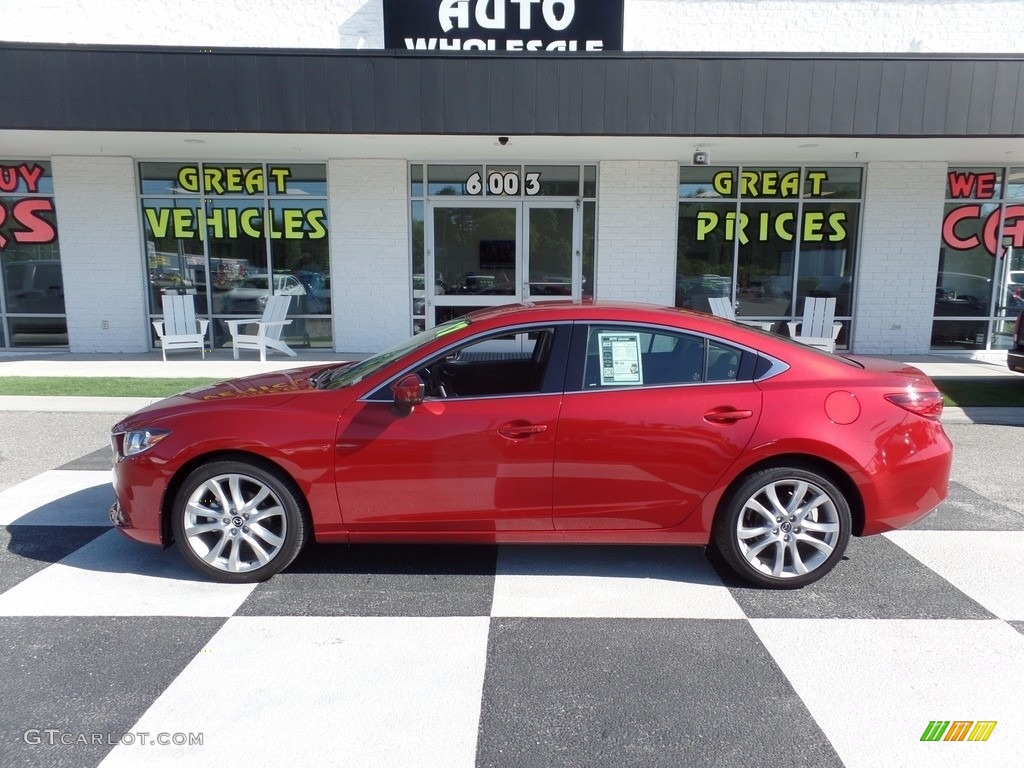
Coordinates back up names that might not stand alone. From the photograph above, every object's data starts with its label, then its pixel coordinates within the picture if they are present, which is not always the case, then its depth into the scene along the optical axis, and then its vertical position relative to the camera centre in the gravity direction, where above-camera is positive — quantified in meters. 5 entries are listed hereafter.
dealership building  10.84 +1.03
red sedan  3.64 -0.97
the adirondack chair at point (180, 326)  11.38 -0.93
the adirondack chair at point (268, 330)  11.24 -1.00
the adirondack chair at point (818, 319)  11.71 -0.84
